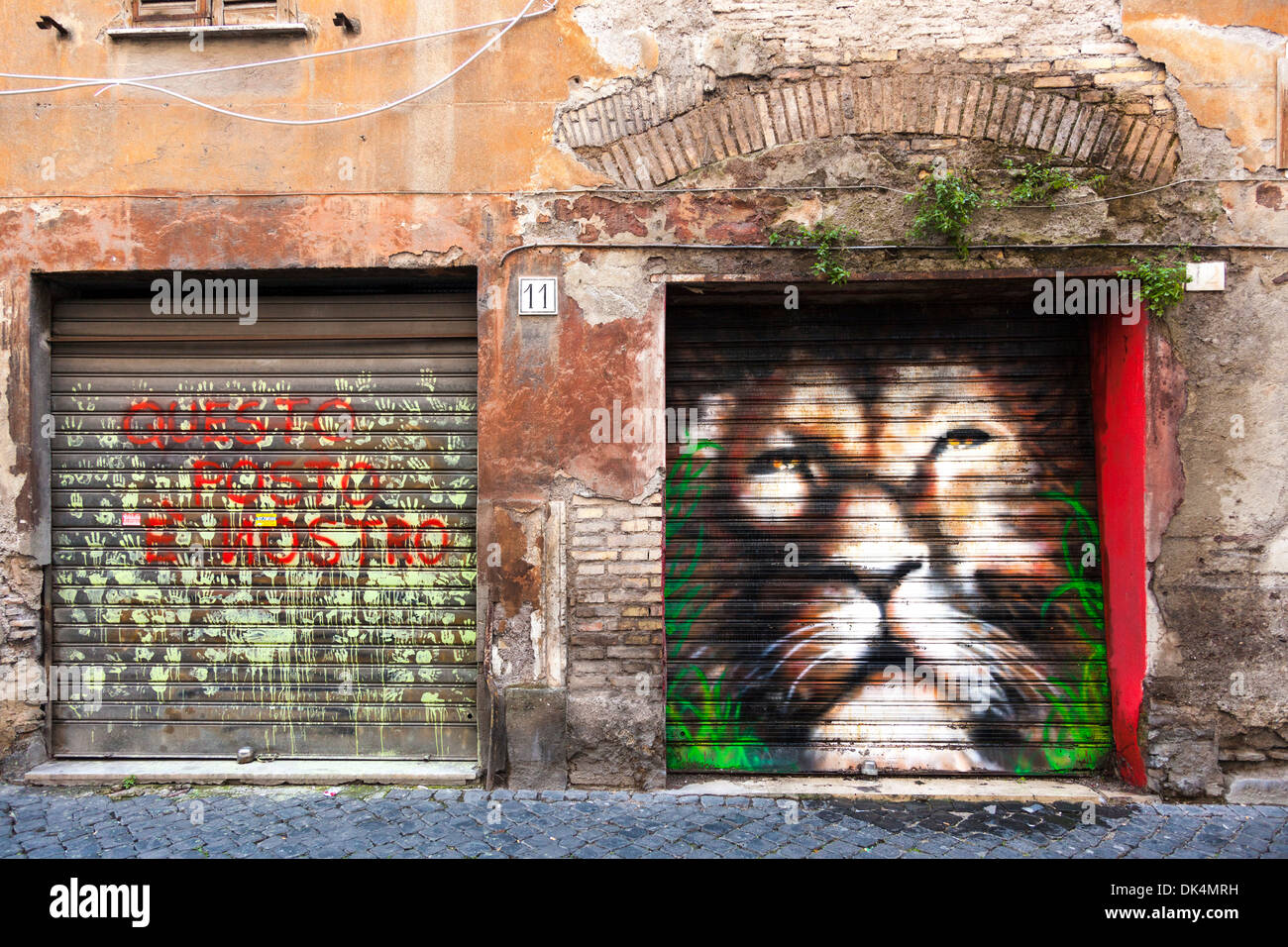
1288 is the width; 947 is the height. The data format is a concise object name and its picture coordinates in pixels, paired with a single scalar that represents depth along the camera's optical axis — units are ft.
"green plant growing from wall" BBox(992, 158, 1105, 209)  14.05
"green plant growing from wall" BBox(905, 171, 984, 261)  13.89
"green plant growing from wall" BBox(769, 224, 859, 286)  14.24
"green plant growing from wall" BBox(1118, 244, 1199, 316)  13.88
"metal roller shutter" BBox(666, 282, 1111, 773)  15.53
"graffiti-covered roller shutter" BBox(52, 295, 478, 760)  15.60
